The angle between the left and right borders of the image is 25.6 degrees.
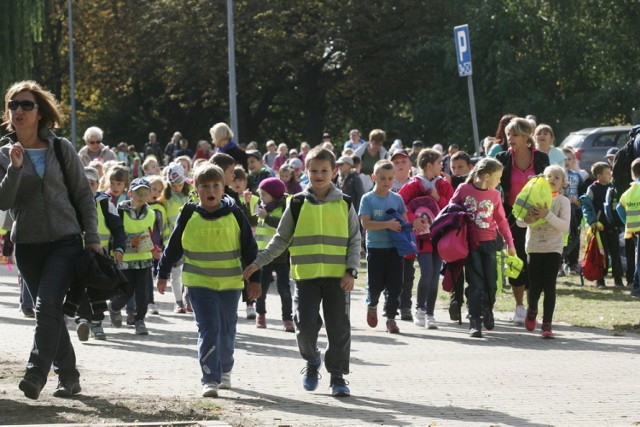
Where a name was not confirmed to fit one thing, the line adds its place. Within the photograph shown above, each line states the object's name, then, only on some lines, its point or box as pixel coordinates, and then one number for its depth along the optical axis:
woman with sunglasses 8.62
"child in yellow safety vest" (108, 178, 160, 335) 13.83
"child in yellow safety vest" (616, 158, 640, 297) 16.12
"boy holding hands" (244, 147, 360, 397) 9.62
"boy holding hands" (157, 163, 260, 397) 9.54
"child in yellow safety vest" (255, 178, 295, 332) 13.84
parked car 36.12
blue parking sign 20.77
